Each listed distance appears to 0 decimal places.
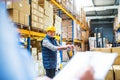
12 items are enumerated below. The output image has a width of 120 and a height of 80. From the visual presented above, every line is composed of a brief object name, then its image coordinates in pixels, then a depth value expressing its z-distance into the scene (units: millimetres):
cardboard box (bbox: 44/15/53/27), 3614
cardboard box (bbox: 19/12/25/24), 2671
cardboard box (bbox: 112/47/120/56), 3156
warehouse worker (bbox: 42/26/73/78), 2758
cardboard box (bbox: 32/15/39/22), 3131
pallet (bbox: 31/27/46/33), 3186
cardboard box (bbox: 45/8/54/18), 3684
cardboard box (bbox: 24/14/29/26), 2836
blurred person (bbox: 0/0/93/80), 637
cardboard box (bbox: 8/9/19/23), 2495
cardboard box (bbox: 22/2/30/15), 2791
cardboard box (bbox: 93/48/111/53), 3221
